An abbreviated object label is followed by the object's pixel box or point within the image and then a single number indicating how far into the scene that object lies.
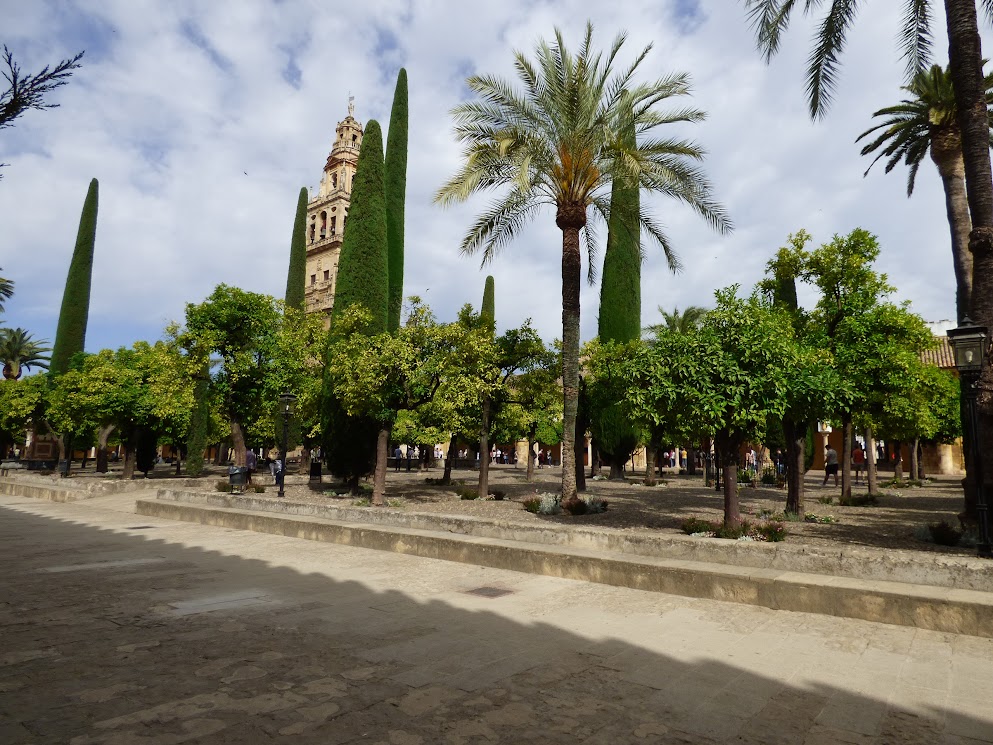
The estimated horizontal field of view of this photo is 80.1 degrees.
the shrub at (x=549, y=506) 13.73
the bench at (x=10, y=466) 31.56
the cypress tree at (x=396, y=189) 24.23
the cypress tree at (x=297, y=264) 37.75
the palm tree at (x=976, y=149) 8.66
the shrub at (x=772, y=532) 8.11
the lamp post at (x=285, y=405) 16.48
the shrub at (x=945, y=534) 9.08
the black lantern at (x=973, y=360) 7.30
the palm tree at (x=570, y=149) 13.14
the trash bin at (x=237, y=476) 17.67
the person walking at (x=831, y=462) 23.20
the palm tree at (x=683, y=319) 34.01
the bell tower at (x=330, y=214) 53.81
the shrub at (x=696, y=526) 9.04
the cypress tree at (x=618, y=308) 27.61
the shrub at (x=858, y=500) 16.02
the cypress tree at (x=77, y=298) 36.72
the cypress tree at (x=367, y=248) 20.36
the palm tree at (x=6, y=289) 45.22
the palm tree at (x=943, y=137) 14.20
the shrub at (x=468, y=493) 17.39
